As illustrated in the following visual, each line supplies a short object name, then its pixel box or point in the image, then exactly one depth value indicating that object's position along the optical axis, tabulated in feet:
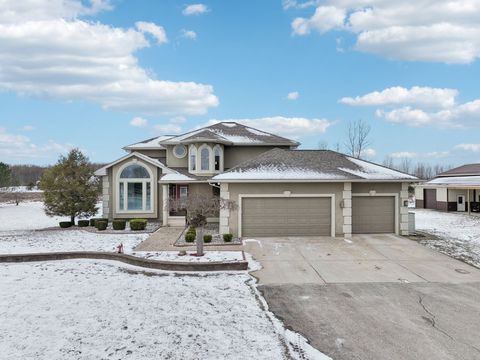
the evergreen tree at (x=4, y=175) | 131.82
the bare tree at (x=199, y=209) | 37.22
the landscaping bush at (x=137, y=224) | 55.77
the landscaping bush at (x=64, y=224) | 61.98
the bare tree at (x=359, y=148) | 132.77
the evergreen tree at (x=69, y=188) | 61.21
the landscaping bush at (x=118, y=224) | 56.90
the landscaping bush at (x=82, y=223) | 62.69
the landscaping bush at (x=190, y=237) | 45.47
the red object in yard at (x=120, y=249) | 38.27
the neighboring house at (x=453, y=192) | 93.67
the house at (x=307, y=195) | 50.34
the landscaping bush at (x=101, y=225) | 56.08
